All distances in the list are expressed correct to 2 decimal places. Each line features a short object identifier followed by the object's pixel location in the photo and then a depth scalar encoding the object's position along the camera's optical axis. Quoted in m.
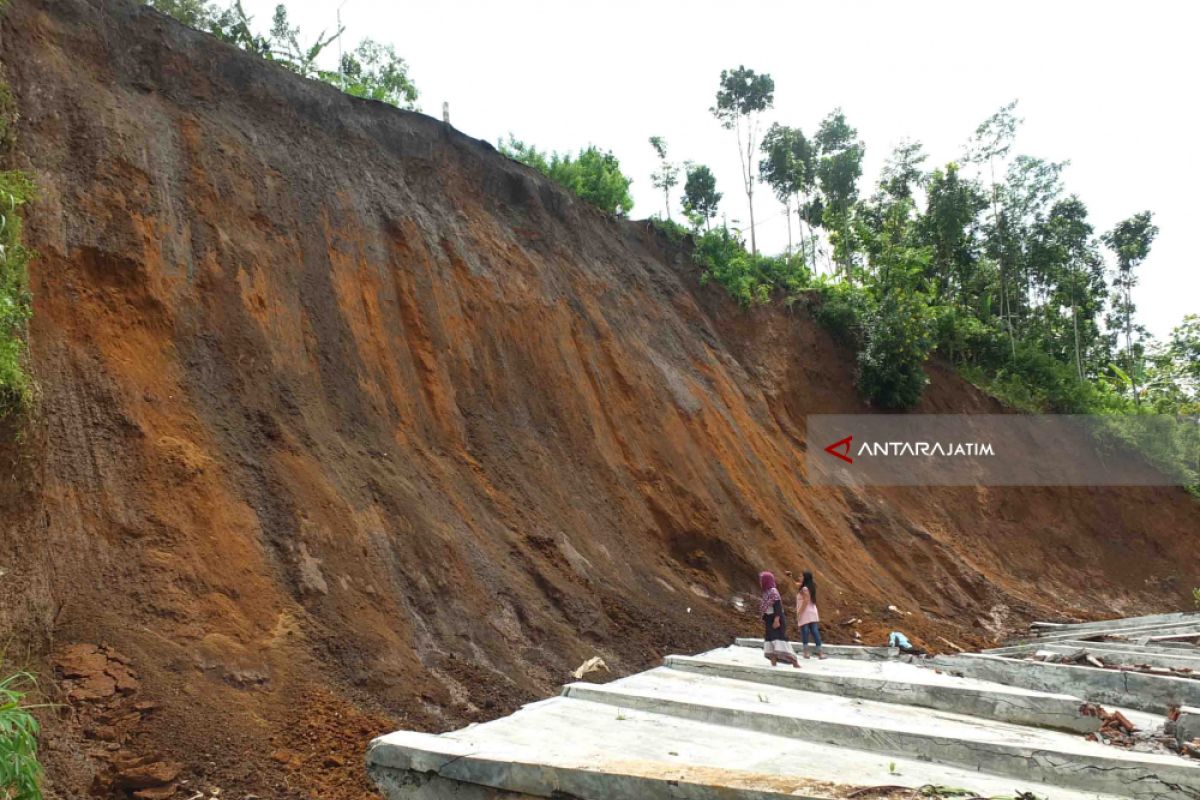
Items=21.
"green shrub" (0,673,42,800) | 3.41
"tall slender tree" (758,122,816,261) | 33.88
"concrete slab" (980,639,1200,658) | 8.16
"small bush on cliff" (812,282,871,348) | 22.39
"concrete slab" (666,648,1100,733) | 5.72
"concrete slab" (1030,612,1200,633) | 12.48
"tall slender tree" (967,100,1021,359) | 29.25
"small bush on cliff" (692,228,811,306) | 21.33
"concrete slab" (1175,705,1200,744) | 5.02
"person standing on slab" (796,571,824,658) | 9.00
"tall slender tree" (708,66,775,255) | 32.81
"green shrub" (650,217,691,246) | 20.88
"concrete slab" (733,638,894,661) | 9.06
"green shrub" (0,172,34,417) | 5.22
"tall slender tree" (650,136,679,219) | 31.19
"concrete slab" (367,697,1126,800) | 3.86
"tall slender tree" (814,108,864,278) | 34.59
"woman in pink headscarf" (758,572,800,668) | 8.09
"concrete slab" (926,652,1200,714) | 6.07
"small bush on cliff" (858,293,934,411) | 21.52
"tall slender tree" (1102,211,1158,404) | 33.38
